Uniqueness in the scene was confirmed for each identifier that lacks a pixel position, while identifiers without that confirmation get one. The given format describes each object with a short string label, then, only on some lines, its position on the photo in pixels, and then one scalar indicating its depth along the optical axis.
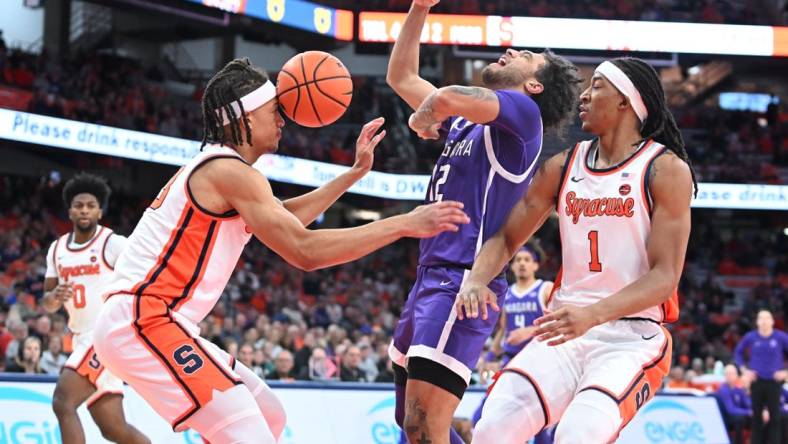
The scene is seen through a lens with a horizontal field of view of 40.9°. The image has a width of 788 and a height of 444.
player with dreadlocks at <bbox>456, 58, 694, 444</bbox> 4.36
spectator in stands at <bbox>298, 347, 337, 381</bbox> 14.35
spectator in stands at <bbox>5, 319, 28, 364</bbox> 12.82
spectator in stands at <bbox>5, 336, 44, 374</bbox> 11.91
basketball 4.99
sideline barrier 8.98
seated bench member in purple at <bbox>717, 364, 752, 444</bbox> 13.82
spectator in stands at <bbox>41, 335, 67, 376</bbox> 12.49
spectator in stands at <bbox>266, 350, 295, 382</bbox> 13.59
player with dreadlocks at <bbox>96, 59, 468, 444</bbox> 4.33
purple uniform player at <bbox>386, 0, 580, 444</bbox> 4.65
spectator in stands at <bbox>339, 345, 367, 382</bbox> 14.50
